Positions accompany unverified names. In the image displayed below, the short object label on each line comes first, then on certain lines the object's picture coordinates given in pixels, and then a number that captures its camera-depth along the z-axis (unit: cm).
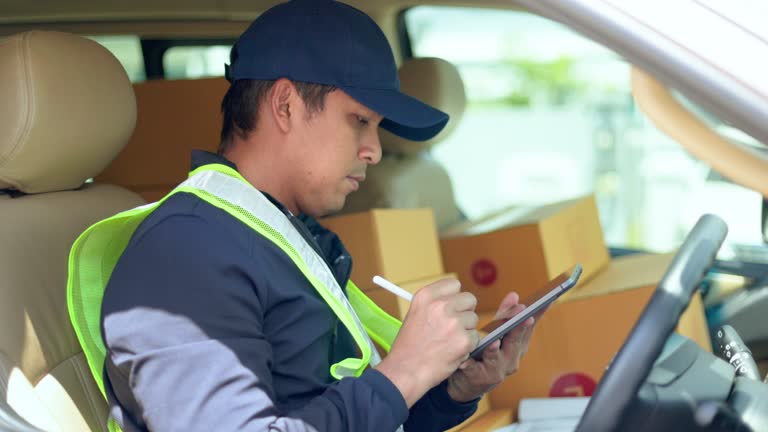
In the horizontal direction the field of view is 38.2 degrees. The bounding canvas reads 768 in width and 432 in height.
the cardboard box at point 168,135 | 260
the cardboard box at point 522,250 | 289
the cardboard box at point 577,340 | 272
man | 128
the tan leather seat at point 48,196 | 157
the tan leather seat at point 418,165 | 309
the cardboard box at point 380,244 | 262
